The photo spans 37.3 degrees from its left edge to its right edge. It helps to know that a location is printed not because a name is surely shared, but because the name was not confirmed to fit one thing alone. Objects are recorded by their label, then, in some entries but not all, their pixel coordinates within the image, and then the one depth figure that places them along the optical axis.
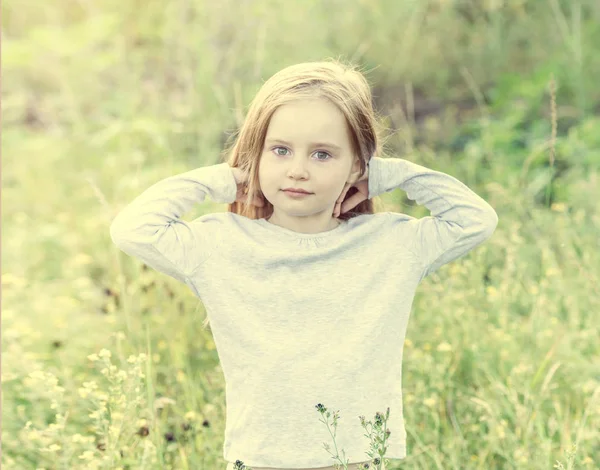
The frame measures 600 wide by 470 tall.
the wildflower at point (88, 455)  2.28
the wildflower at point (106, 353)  2.20
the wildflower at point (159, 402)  2.52
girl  2.04
